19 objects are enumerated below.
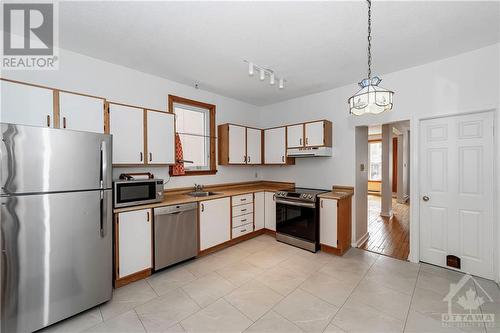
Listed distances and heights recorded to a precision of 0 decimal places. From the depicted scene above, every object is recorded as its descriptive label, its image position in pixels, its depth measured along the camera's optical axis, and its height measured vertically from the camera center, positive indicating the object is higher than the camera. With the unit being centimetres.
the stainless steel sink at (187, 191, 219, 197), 364 -47
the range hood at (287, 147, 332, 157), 369 +25
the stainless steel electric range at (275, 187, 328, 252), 342 -86
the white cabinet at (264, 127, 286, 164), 424 +41
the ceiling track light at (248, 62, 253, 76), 271 +123
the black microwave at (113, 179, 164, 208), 244 -31
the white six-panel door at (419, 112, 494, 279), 259 -33
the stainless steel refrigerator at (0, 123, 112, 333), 169 -49
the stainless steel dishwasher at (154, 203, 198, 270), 273 -90
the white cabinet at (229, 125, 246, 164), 410 +42
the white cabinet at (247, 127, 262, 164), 438 +42
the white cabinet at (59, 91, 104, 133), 221 +58
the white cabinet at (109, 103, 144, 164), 263 +42
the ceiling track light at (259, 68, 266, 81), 285 +122
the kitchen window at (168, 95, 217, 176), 371 +61
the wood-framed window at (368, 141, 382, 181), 873 +19
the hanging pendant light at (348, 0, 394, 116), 162 +51
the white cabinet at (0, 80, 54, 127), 191 +57
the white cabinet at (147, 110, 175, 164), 295 +40
